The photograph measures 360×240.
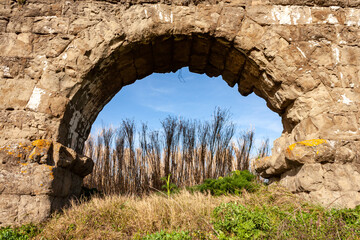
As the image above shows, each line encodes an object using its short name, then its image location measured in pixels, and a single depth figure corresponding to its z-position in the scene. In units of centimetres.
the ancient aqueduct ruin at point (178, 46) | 325
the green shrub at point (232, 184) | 401
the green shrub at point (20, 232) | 274
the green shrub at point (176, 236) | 259
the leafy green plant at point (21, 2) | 380
